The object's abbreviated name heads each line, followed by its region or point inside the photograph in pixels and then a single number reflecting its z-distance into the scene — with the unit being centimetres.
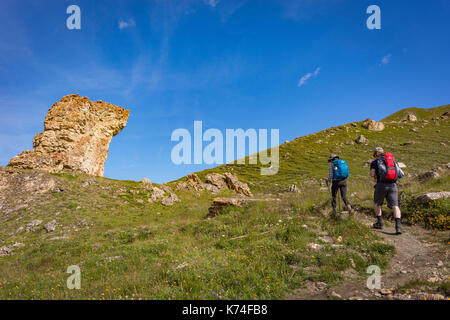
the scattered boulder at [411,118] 6512
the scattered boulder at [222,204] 1462
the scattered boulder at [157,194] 2548
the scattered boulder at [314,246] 690
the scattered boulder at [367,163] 3630
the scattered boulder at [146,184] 2720
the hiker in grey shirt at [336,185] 998
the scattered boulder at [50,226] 1617
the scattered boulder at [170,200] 2518
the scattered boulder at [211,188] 3141
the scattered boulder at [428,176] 1312
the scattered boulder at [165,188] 2806
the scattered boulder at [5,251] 1300
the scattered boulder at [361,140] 5000
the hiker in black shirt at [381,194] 808
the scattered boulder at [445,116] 6078
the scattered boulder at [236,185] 3115
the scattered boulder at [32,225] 1605
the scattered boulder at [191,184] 3092
